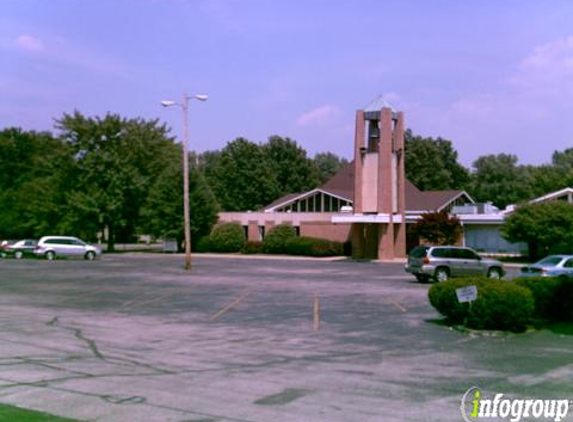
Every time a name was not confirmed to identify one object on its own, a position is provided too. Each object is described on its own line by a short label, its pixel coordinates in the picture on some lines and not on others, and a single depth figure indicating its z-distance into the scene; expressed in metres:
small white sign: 15.98
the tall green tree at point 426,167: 94.88
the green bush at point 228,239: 65.62
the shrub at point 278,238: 62.53
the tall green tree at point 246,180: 93.88
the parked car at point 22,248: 56.16
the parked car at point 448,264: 30.59
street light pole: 40.00
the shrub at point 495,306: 15.79
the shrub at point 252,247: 64.06
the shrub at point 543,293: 18.17
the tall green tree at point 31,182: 66.56
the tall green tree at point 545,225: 47.06
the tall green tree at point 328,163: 130.95
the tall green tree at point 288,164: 99.12
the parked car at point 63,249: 52.97
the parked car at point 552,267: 25.55
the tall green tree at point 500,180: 89.69
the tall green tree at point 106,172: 64.56
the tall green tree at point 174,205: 65.06
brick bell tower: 53.34
